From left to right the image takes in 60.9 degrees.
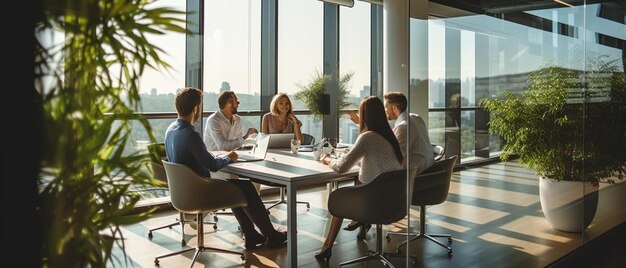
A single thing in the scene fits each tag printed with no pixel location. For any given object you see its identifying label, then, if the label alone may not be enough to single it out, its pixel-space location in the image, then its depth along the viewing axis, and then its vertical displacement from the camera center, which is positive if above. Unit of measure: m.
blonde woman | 6.12 +0.14
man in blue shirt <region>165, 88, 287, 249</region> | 3.76 -0.09
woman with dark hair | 3.39 -0.14
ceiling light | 6.71 +1.63
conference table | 3.67 -0.32
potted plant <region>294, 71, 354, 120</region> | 7.18 +0.52
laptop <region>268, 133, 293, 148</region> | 5.58 -0.10
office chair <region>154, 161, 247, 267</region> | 3.75 -0.44
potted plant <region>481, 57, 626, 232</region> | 4.02 -0.01
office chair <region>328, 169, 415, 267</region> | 3.31 -0.47
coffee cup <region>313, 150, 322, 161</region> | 4.47 -0.20
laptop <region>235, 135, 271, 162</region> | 4.56 -0.19
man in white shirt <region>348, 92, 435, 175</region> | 3.22 -0.01
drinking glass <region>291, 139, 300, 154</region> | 5.09 -0.15
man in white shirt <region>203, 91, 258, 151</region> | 5.45 +0.04
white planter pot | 4.21 -0.60
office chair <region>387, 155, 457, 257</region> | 3.30 -0.37
